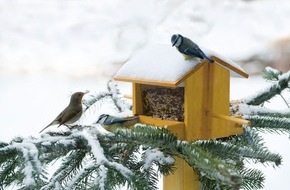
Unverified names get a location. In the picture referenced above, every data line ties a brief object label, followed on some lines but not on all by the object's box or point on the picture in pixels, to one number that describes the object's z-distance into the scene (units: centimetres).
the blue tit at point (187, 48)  506
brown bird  520
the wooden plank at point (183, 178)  514
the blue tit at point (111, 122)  506
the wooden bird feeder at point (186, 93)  510
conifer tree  476
